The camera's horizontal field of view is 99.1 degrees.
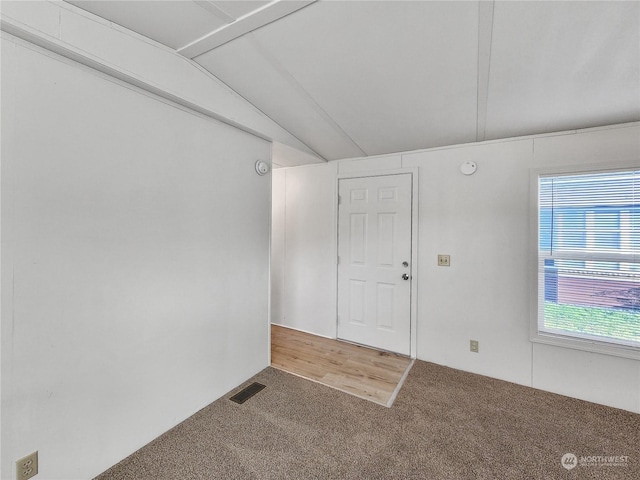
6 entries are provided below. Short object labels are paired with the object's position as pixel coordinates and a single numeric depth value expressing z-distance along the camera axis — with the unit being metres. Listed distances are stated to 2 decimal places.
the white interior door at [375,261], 2.88
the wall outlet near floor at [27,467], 1.20
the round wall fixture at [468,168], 2.51
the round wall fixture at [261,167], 2.41
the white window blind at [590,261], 2.00
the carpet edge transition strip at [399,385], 2.12
